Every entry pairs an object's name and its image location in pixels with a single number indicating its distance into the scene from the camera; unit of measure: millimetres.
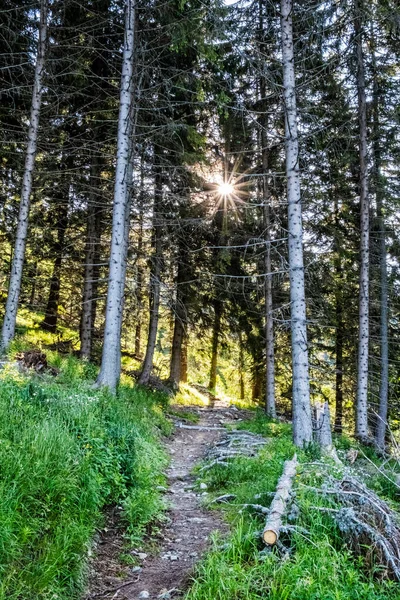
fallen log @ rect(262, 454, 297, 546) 3549
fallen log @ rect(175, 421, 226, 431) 11179
